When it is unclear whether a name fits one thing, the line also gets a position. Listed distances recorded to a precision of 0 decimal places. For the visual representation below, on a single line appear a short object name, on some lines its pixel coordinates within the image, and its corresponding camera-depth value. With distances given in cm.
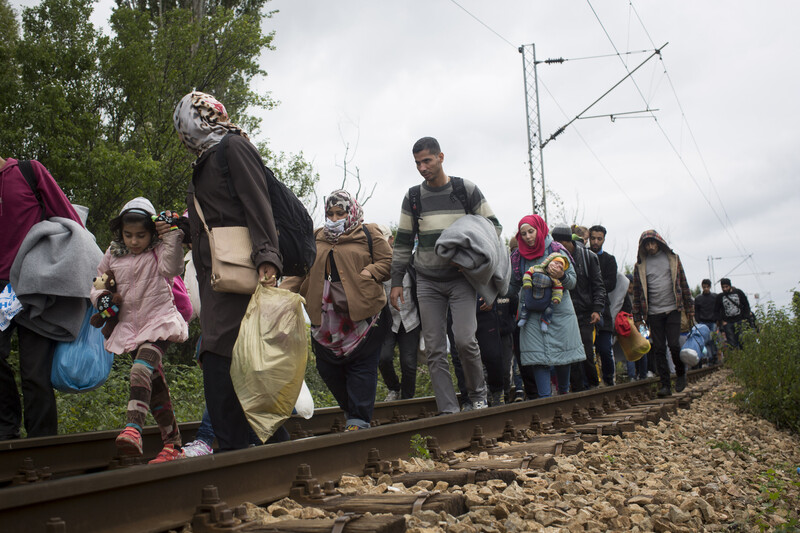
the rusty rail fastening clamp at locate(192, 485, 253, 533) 283
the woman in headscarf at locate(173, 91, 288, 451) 377
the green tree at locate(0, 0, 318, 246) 1373
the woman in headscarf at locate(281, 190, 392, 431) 550
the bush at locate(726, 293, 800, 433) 839
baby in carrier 796
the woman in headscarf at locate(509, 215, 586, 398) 797
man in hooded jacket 988
